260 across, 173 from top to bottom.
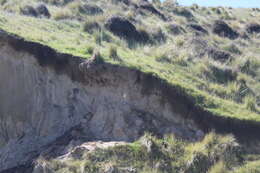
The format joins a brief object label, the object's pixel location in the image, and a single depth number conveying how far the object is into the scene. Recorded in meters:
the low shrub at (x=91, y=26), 17.19
